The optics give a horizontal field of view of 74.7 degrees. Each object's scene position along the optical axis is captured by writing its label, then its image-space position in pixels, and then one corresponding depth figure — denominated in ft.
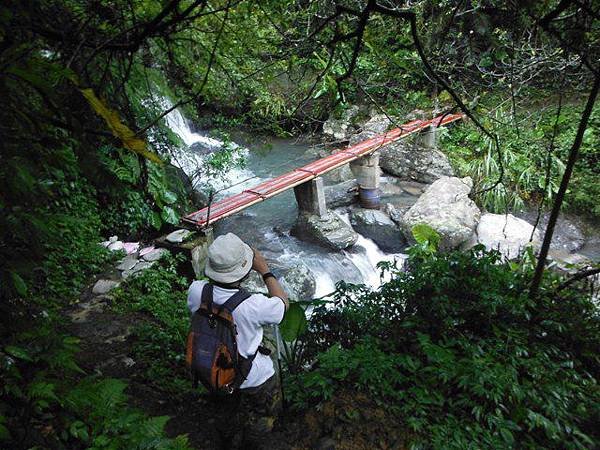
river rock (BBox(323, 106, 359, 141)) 47.80
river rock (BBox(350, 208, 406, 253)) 30.55
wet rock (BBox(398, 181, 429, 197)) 38.42
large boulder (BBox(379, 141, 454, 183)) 39.04
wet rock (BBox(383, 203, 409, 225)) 32.20
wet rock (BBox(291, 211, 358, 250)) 29.01
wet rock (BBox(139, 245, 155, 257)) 20.80
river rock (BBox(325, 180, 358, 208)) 35.86
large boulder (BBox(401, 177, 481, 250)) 28.66
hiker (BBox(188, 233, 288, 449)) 7.52
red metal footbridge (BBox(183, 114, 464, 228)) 22.48
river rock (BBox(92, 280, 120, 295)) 17.79
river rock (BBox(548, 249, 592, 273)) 28.63
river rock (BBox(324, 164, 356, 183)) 40.93
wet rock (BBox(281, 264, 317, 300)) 22.74
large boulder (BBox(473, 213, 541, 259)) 27.55
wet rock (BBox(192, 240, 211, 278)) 20.65
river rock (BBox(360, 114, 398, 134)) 40.55
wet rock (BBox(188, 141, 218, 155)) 39.34
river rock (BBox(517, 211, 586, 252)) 30.82
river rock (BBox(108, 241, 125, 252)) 20.89
